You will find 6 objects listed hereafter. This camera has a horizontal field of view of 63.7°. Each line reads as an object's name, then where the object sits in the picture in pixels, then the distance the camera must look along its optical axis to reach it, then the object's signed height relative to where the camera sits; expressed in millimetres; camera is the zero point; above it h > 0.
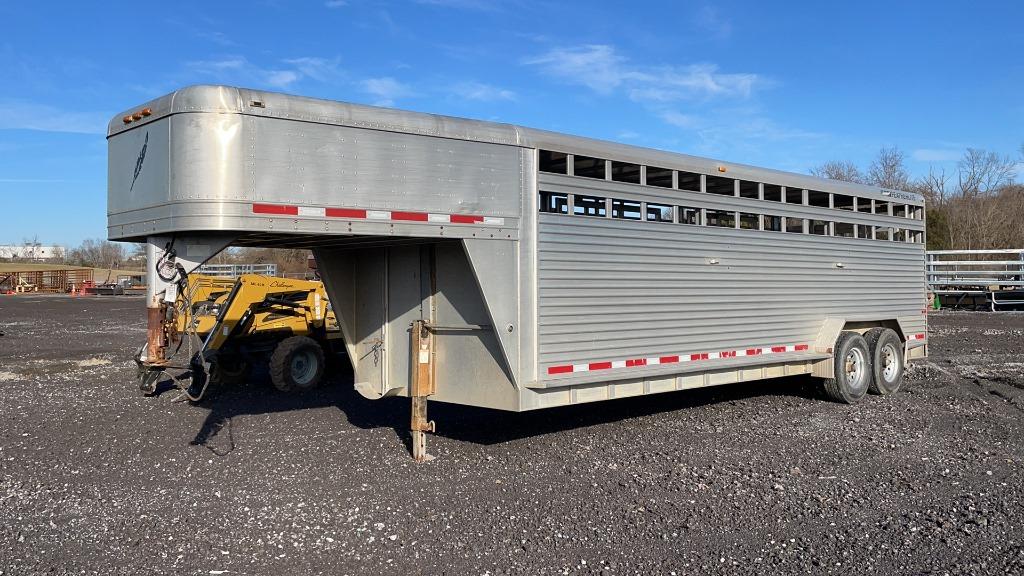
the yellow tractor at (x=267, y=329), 11523 -339
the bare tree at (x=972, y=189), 45750 +6355
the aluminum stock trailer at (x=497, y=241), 5742 +542
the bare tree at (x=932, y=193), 47500 +6390
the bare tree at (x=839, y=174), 51884 +8323
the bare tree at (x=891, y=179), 49125 +7446
